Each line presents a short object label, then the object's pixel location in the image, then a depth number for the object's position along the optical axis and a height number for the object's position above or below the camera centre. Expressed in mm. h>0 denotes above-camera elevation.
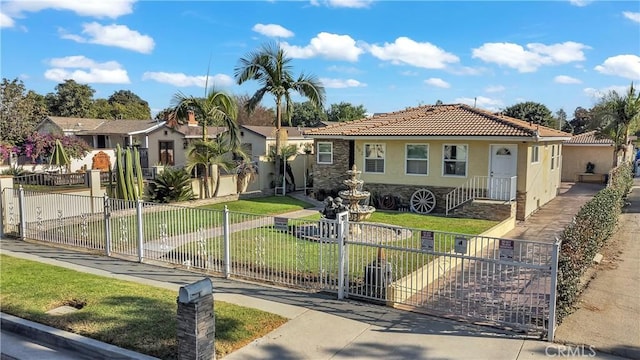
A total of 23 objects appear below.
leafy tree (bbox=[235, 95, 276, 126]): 61094 +4607
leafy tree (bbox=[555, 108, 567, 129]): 48219 +5192
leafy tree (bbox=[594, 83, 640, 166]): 24422 +1886
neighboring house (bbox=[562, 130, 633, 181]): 31453 -360
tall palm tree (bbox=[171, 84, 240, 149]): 20344 +1838
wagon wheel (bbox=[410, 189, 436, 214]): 19453 -2080
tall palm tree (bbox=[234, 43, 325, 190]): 23859 +3612
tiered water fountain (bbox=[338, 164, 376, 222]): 13234 -1305
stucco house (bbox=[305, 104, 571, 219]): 17812 -182
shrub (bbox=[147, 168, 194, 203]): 19141 -1445
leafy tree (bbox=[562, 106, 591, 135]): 59219 +4108
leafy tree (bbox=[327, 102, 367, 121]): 66562 +5859
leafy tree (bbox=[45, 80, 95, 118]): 60906 +6587
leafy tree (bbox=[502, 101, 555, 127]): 46216 +3940
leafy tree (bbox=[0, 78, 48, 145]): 32344 +2749
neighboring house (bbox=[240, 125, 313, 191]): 24594 -84
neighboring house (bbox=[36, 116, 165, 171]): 33500 +1579
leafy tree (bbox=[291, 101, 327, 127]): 66688 +5074
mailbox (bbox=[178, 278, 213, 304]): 5441 -1647
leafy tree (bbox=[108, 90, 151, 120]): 65938 +6886
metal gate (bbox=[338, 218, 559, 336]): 6590 -2207
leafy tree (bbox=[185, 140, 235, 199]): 20672 -197
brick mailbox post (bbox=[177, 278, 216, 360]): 5449 -2011
